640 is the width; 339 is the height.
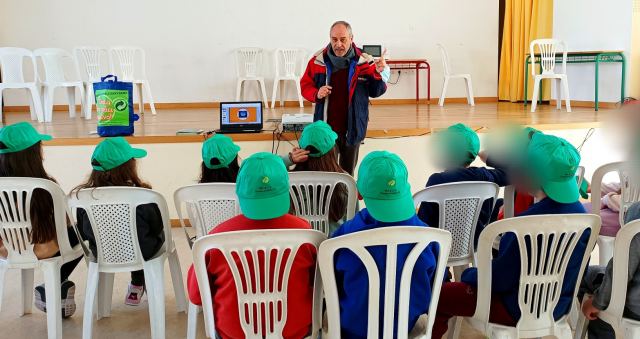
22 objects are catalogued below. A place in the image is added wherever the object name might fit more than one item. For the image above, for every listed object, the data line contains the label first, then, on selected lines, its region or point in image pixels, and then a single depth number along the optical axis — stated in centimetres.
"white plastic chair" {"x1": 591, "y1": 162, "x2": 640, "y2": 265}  278
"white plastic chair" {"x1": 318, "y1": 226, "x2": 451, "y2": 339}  169
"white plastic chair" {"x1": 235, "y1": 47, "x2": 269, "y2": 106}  838
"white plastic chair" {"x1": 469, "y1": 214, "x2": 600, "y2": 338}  186
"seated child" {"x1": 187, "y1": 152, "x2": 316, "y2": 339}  183
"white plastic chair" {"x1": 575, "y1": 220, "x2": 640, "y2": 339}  182
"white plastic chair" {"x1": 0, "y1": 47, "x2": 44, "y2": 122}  683
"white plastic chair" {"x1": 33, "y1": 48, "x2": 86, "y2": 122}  698
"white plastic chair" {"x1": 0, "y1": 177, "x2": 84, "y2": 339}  256
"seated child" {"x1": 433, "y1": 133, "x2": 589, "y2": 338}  195
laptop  486
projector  477
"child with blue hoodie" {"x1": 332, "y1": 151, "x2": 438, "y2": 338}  176
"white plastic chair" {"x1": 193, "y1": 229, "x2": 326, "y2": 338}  173
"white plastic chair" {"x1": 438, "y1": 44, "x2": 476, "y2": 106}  847
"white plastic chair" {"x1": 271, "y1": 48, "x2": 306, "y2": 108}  837
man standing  417
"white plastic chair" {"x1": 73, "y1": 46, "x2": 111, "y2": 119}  732
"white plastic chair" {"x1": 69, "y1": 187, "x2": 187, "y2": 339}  250
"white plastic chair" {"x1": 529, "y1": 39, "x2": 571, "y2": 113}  735
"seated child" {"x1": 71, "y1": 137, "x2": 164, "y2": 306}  260
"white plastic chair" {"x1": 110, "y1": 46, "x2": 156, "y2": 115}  764
